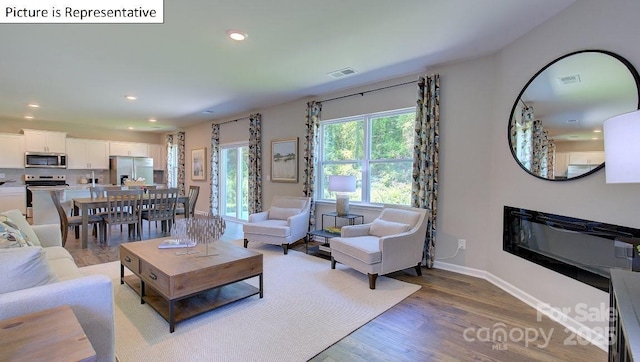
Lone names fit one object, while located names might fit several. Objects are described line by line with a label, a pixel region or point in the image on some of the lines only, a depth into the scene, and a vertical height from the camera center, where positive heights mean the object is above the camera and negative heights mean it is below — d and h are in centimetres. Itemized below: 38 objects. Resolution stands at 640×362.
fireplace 209 -55
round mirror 216 +58
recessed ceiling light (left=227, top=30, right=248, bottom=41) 288 +142
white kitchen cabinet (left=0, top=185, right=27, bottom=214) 716 -61
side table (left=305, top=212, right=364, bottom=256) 418 -82
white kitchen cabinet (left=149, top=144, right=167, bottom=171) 968 +62
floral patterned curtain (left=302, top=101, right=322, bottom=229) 512 +53
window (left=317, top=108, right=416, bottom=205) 425 +36
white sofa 134 -58
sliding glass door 709 -16
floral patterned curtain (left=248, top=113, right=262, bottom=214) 622 +31
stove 745 -20
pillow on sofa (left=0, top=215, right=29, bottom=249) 185 -43
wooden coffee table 230 -86
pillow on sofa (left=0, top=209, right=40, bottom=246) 262 -48
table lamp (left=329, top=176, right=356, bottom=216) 425 -16
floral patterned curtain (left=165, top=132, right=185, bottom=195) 877 +42
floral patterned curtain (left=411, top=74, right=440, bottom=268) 376 +34
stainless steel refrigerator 871 +19
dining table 459 -51
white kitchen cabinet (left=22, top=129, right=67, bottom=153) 742 +86
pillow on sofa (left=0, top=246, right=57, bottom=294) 142 -48
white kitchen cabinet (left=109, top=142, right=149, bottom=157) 886 +80
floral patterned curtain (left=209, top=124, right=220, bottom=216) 748 +24
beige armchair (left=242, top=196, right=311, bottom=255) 441 -76
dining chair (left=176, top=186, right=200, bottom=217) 615 -46
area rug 202 -121
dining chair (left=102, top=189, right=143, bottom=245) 480 -58
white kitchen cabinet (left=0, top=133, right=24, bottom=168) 714 +57
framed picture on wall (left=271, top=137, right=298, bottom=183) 556 +31
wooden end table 98 -61
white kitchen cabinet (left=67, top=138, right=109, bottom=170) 811 +57
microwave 738 +36
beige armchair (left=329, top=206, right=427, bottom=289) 314 -78
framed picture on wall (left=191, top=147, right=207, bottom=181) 797 +31
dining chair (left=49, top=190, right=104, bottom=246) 462 -76
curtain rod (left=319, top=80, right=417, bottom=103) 414 +132
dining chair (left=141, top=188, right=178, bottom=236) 526 -57
